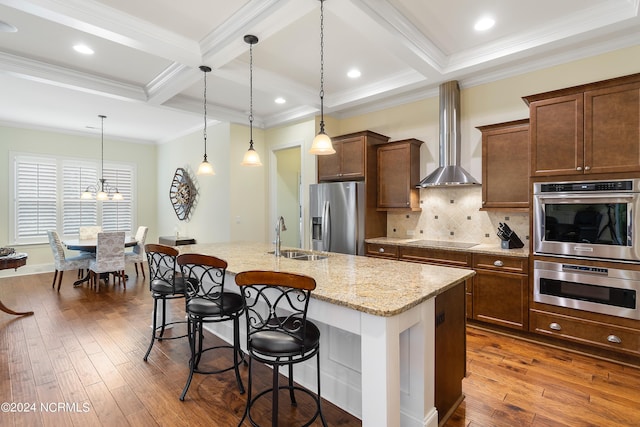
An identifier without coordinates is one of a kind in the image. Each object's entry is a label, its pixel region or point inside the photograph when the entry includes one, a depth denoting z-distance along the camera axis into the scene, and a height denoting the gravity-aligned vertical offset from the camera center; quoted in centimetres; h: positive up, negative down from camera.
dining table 535 -53
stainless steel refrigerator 450 -6
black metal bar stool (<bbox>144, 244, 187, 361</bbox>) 278 -61
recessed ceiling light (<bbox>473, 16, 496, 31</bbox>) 296 +175
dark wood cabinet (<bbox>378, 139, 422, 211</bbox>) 433 +52
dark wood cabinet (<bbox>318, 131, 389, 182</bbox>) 454 +82
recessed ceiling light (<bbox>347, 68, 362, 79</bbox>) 401 +175
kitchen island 157 -61
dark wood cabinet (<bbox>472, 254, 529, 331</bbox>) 321 -79
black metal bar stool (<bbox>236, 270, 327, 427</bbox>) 170 -67
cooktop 375 -38
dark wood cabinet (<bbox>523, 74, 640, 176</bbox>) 268 +74
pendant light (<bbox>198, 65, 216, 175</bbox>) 380 +52
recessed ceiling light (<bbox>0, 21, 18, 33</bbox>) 290 +168
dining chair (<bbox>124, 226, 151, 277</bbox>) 594 -74
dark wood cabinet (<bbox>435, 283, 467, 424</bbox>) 200 -89
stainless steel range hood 398 +100
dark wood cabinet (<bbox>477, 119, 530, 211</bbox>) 344 +51
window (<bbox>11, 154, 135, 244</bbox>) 634 +31
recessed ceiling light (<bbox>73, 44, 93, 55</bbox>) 333 +170
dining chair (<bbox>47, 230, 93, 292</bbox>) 521 -77
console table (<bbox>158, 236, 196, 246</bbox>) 633 -54
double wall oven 269 -29
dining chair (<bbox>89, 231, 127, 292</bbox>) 519 -67
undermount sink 303 -41
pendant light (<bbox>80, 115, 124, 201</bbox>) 711 +58
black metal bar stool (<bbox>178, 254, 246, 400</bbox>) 228 -66
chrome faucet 304 -17
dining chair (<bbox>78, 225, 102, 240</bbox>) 630 -37
